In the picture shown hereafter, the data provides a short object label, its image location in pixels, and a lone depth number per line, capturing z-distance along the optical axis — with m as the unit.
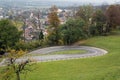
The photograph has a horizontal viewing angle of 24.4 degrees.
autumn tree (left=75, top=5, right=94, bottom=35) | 74.35
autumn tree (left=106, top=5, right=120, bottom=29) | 71.88
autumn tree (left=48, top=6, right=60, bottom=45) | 65.88
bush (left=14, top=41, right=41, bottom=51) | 56.68
